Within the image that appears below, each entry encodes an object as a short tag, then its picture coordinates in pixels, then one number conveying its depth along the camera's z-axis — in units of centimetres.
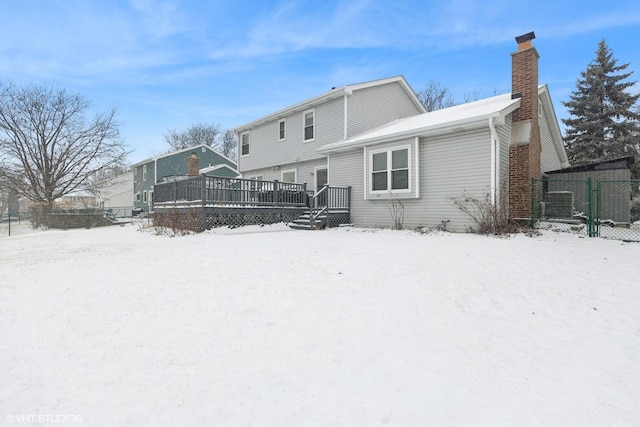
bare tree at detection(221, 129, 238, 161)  4312
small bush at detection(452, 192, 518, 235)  830
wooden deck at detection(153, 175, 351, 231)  1002
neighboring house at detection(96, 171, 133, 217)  3947
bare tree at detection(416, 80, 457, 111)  2983
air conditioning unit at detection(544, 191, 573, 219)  970
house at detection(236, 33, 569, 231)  898
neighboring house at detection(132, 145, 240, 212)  2900
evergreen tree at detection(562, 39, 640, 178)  2017
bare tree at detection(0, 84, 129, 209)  2080
